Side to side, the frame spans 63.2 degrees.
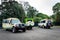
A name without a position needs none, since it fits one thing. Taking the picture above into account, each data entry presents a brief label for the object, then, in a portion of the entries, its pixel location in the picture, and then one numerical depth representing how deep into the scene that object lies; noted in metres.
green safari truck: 7.23
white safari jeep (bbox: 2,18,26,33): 5.71
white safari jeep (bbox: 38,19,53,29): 8.03
